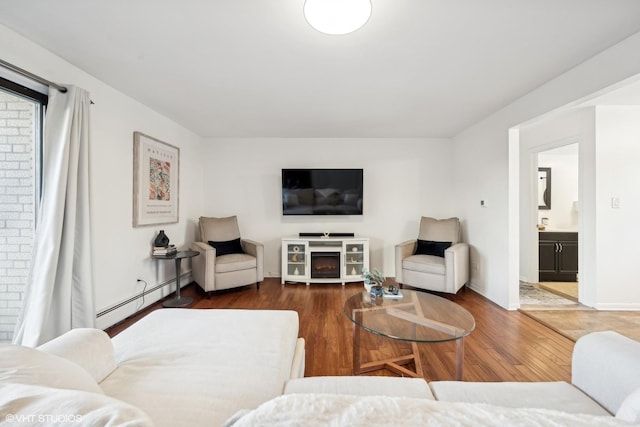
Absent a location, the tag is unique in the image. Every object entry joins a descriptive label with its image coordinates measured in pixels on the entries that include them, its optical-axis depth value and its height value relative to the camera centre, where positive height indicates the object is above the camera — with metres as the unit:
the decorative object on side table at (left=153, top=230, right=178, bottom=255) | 2.94 -0.38
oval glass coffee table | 1.50 -0.72
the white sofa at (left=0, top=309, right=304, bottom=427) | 0.49 -0.63
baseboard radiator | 2.33 -0.95
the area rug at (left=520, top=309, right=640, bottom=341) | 2.29 -1.05
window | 1.81 +0.17
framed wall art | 2.73 +0.38
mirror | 4.33 +0.43
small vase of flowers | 2.13 -0.60
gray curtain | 1.73 -0.17
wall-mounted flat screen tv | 4.01 +0.34
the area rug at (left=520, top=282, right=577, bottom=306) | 2.99 -1.04
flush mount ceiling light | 1.29 +1.04
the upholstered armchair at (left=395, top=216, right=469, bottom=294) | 3.10 -0.59
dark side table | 2.88 -0.80
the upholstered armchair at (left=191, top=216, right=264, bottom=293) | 3.16 -0.59
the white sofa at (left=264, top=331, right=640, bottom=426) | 0.83 -0.66
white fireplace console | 3.75 -0.68
